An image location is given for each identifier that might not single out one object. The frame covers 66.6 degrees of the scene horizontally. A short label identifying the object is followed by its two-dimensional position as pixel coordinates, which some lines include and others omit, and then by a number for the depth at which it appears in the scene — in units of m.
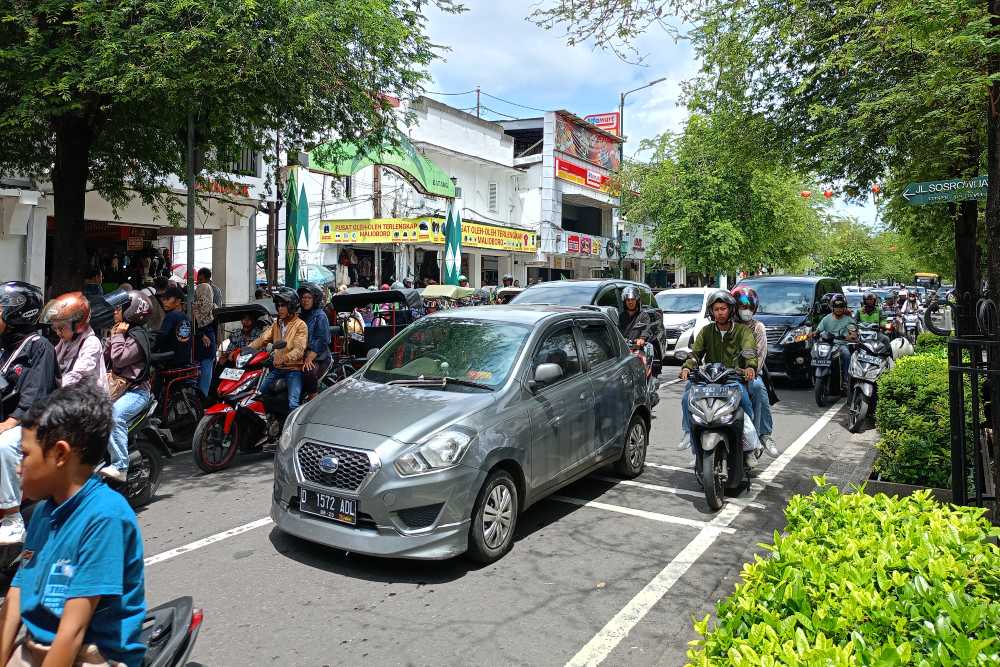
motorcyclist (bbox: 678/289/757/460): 6.92
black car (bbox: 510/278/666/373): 12.17
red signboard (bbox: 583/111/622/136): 43.75
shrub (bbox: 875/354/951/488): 6.26
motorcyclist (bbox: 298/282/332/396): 8.96
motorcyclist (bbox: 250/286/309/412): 8.10
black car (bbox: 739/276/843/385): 13.62
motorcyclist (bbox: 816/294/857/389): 11.83
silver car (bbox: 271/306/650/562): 4.76
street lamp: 33.00
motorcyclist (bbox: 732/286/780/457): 7.21
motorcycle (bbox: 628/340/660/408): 9.81
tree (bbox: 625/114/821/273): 27.78
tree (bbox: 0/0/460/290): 7.89
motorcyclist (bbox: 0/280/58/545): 4.58
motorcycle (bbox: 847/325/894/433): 10.04
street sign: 7.00
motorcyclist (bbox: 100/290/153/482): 6.03
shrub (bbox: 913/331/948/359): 10.75
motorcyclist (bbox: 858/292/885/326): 12.59
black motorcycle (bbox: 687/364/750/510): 6.34
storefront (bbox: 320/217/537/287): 24.73
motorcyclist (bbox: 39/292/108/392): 5.15
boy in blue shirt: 2.22
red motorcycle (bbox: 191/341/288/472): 7.55
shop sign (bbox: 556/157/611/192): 36.22
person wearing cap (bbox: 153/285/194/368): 8.44
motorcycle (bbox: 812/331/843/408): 11.59
